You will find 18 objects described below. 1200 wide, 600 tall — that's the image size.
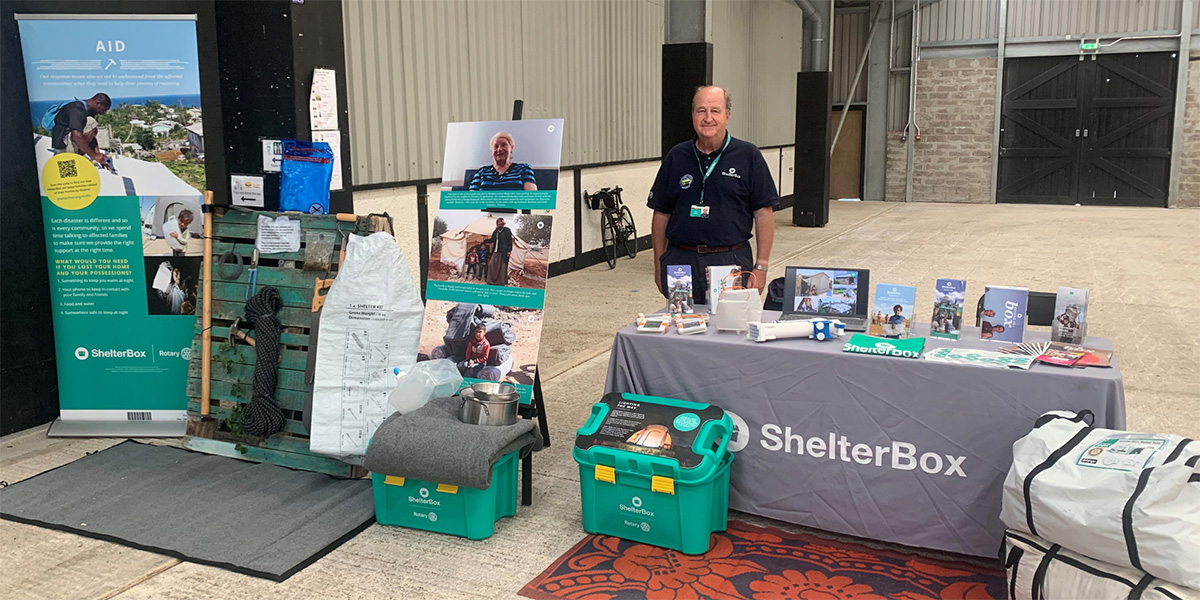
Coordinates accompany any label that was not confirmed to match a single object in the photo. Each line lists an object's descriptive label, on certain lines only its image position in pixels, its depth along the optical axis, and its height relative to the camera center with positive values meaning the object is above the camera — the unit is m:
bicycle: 9.48 -0.24
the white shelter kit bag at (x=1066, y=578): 2.14 -0.95
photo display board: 3.56 -0.23
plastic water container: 3.34 -0.70
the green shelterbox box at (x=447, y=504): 3.11 -1.06
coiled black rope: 3.75 -0.71
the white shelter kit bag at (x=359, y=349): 3.59 -0.60
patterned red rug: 2.74 -1.18
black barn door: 15.94 +1.23
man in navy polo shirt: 3.93 +0.00
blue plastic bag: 3.95 +0.09
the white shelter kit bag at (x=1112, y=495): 2.09 -0.73
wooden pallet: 3.79 -0.67
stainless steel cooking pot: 3.14 -0.72
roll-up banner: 4.06 -0.03
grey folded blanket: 2.94 -0.83
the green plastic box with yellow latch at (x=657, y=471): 2.91 -0.88
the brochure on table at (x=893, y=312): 3.14 -0.40
